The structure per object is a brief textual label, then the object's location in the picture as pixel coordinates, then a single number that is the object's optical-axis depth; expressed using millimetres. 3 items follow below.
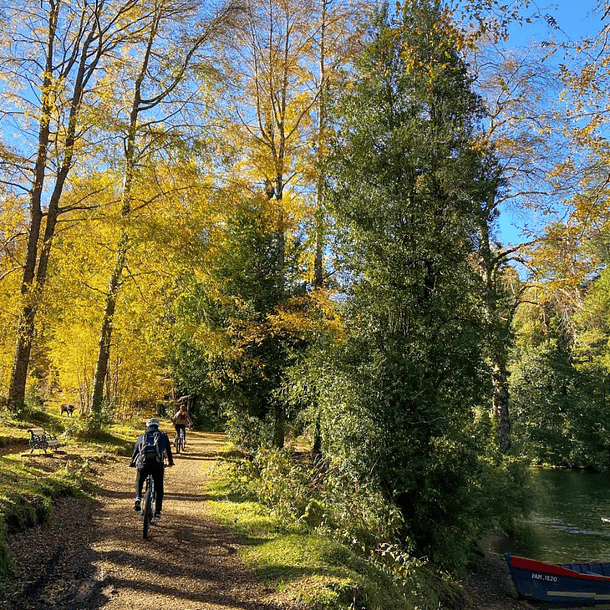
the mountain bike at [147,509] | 6148
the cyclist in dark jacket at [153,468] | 6379
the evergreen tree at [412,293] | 8922
